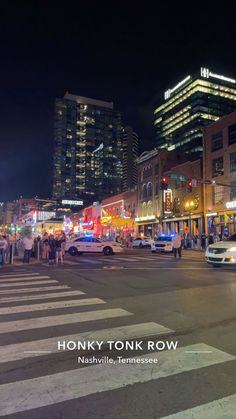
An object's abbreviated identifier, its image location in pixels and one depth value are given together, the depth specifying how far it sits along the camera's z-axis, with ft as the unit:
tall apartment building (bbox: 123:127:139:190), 623.15
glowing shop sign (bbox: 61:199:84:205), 333.42
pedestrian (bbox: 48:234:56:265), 62.69
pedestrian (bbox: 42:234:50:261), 73.67
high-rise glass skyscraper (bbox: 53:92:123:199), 552.82
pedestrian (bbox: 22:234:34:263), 65.33
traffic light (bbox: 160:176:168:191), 88.63
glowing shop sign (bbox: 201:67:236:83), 398.85
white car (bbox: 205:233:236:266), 48.39
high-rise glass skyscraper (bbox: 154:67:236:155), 395.55
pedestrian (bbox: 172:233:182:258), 75.31
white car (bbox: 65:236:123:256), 94.53
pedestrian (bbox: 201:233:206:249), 125.01
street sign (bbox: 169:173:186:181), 105.19
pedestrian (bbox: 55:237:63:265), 63.27
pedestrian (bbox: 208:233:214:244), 125.05
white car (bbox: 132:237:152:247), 146.72
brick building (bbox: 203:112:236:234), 136.46
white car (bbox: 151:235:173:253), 104.42
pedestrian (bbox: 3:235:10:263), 67.41
